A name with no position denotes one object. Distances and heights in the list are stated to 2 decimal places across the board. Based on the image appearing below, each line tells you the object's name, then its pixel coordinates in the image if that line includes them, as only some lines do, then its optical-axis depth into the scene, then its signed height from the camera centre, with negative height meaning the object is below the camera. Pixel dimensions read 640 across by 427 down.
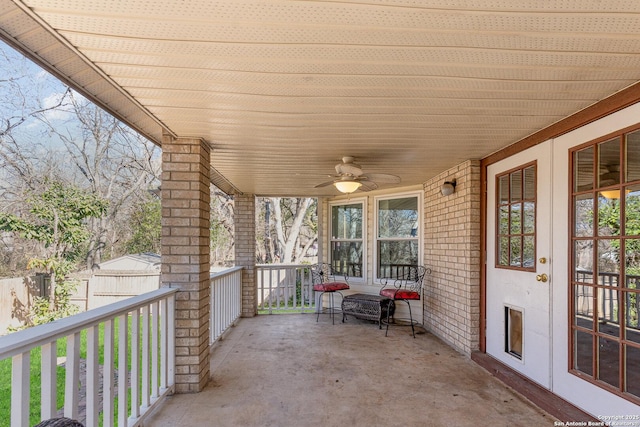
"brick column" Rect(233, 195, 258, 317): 6.05 -0.43
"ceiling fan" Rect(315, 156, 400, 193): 3.35 +0.46
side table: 5.38 -1.31
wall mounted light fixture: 4.15 +0.43
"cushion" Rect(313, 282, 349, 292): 5.71 -1.04
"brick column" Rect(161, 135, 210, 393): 2.87 -0.22
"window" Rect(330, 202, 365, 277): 6.33 -0.27
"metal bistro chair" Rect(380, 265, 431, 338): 4.89 -0.96
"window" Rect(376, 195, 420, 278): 5.63 -0.18
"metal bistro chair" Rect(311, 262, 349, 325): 5.73 -1.03
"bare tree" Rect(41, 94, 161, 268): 9.43 +1.78
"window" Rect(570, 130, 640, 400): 2.07 -0.25
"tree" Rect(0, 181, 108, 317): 6.93 -0.04
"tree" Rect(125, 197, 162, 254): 10.79 -0.05
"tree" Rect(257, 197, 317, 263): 14.35 -0.22
